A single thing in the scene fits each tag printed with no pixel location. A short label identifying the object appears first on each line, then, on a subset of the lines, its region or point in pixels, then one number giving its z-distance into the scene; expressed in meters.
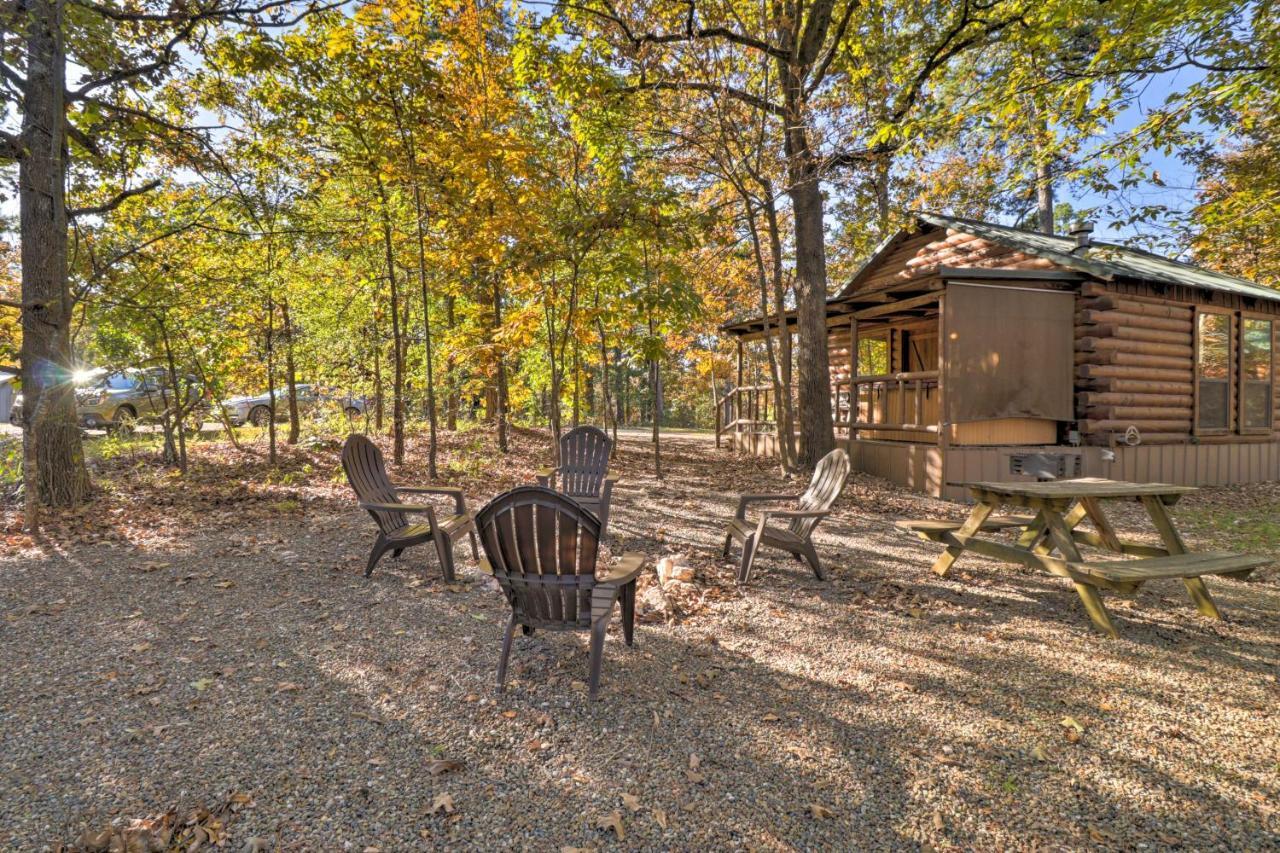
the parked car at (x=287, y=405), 12.33
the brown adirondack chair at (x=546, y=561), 2.95
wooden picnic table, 3.63
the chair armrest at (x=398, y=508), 4.45
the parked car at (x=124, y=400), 7.75
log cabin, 8.42
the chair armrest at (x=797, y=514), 4.51
